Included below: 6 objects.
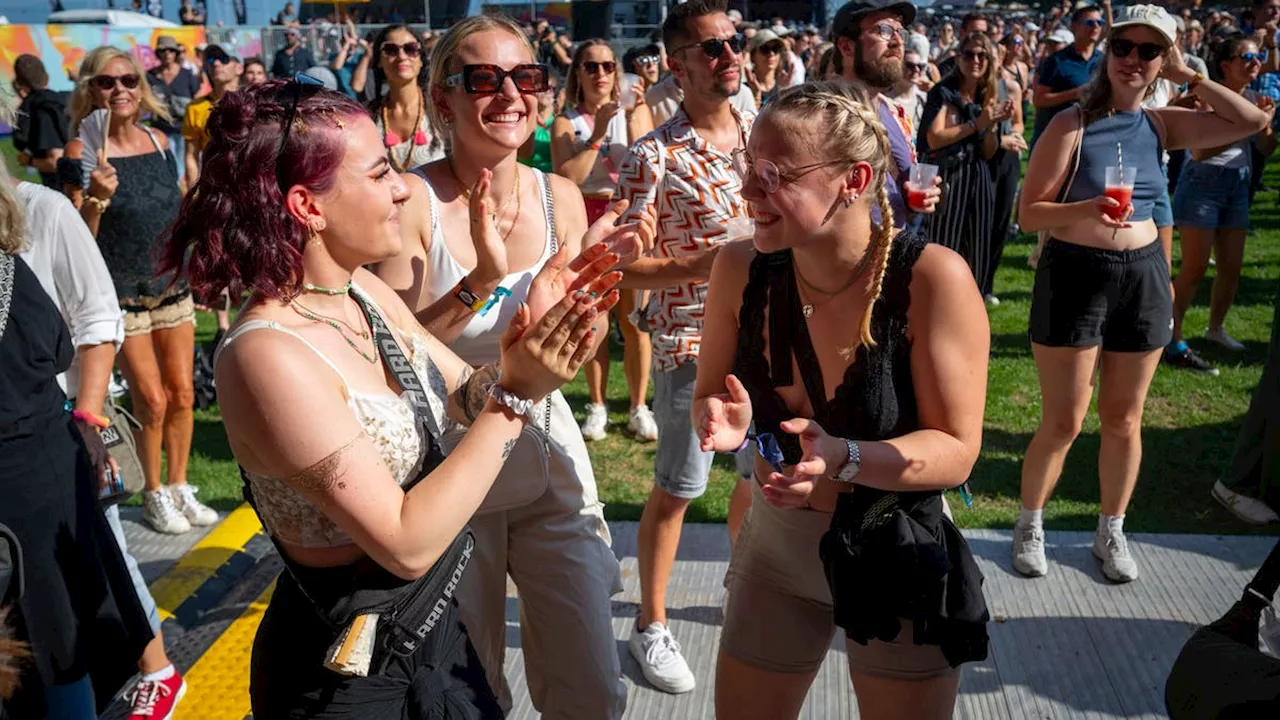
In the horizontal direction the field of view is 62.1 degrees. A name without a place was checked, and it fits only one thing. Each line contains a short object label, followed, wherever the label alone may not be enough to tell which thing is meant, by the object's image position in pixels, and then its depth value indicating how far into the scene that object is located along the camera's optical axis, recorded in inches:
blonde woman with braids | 92.4
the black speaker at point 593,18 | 746.2
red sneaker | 139.3
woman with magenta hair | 77.0
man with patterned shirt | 148.1
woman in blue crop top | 163.5
